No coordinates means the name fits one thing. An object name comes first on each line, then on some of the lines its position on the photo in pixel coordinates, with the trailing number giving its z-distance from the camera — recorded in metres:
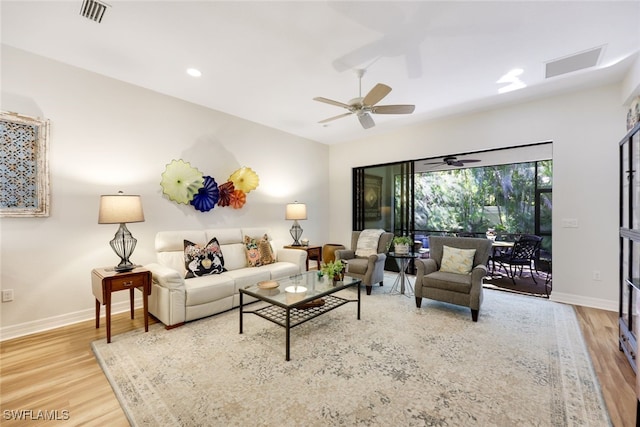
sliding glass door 5.39
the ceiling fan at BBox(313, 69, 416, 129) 2.81
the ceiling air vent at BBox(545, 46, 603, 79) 2.78
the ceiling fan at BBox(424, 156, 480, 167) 5.31
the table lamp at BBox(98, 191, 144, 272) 2.70
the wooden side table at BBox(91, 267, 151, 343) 2.55
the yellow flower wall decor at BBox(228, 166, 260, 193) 4.44
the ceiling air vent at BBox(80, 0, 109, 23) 2.13
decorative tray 2.71
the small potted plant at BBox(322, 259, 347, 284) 2.96
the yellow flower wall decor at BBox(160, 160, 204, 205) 3.68
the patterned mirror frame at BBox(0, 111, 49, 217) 2.62
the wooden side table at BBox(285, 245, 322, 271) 4.80
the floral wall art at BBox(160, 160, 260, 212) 3.71
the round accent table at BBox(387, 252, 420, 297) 3.95
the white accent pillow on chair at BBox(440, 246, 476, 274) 3.40
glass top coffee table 2.44
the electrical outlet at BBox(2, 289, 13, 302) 2.63
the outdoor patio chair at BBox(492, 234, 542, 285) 4.88
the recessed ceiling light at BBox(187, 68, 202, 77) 3.08
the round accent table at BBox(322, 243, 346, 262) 5.56
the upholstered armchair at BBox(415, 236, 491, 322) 3.05
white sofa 2.82
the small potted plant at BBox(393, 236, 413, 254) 4.04
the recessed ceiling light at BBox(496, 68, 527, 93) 3.14
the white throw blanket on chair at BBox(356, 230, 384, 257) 4.50
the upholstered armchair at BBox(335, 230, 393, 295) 4.00
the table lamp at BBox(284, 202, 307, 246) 4.95
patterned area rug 1.65
